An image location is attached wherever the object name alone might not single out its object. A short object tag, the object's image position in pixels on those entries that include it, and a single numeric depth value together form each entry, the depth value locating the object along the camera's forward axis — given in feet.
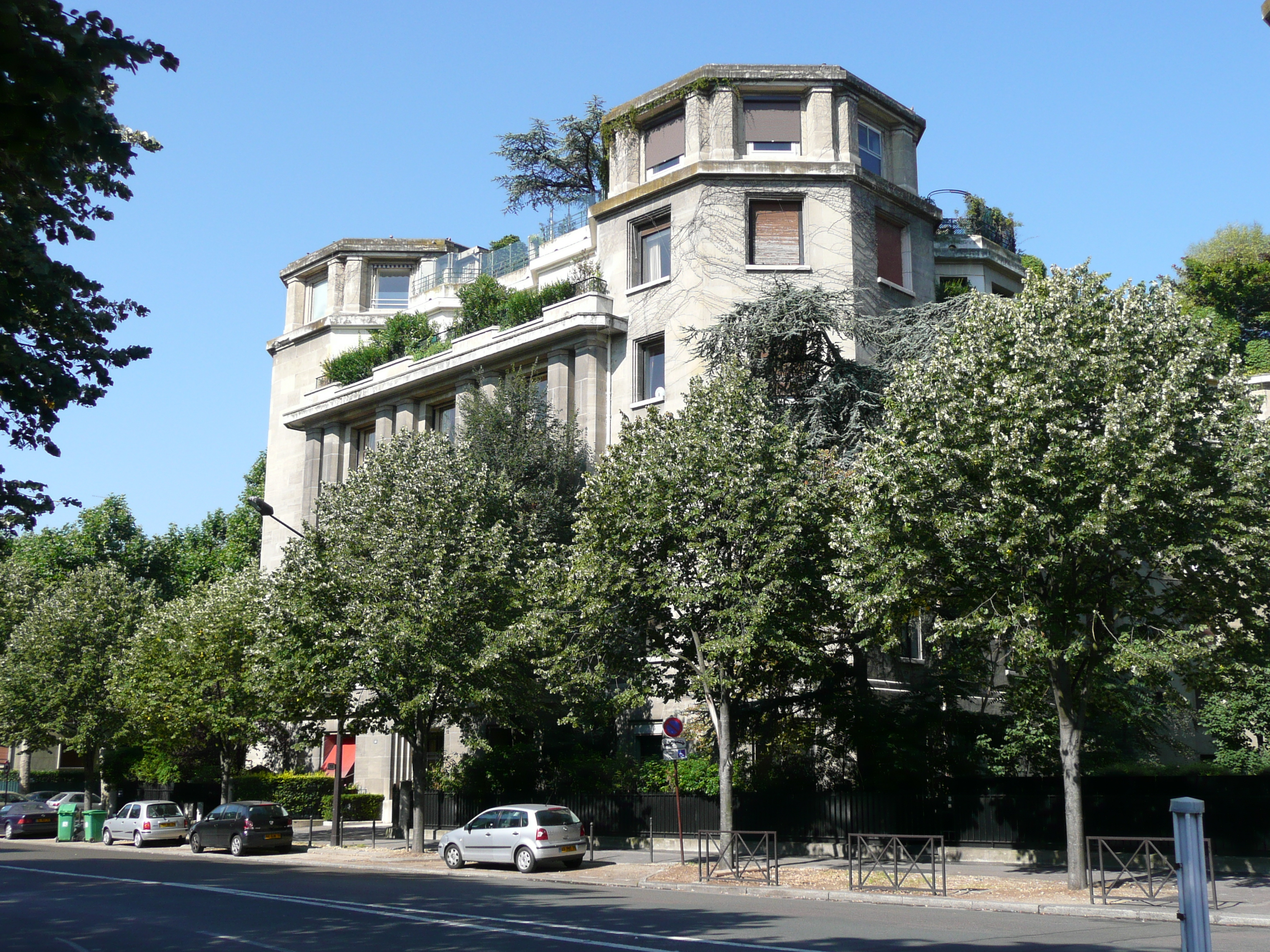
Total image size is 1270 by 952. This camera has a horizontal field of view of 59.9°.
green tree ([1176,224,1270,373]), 156.35
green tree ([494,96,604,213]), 146.10
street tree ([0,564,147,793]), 140.05
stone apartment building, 113.50
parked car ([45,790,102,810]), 130.82
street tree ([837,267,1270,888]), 59.67
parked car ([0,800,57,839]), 129.49
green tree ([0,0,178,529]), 19.72
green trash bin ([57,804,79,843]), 127.03
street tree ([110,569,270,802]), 119.03
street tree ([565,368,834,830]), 74.95
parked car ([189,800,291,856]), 101.71
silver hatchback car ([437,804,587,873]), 80.48
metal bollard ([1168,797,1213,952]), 21.22
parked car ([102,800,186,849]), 113.60
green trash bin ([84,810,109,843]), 122.83
